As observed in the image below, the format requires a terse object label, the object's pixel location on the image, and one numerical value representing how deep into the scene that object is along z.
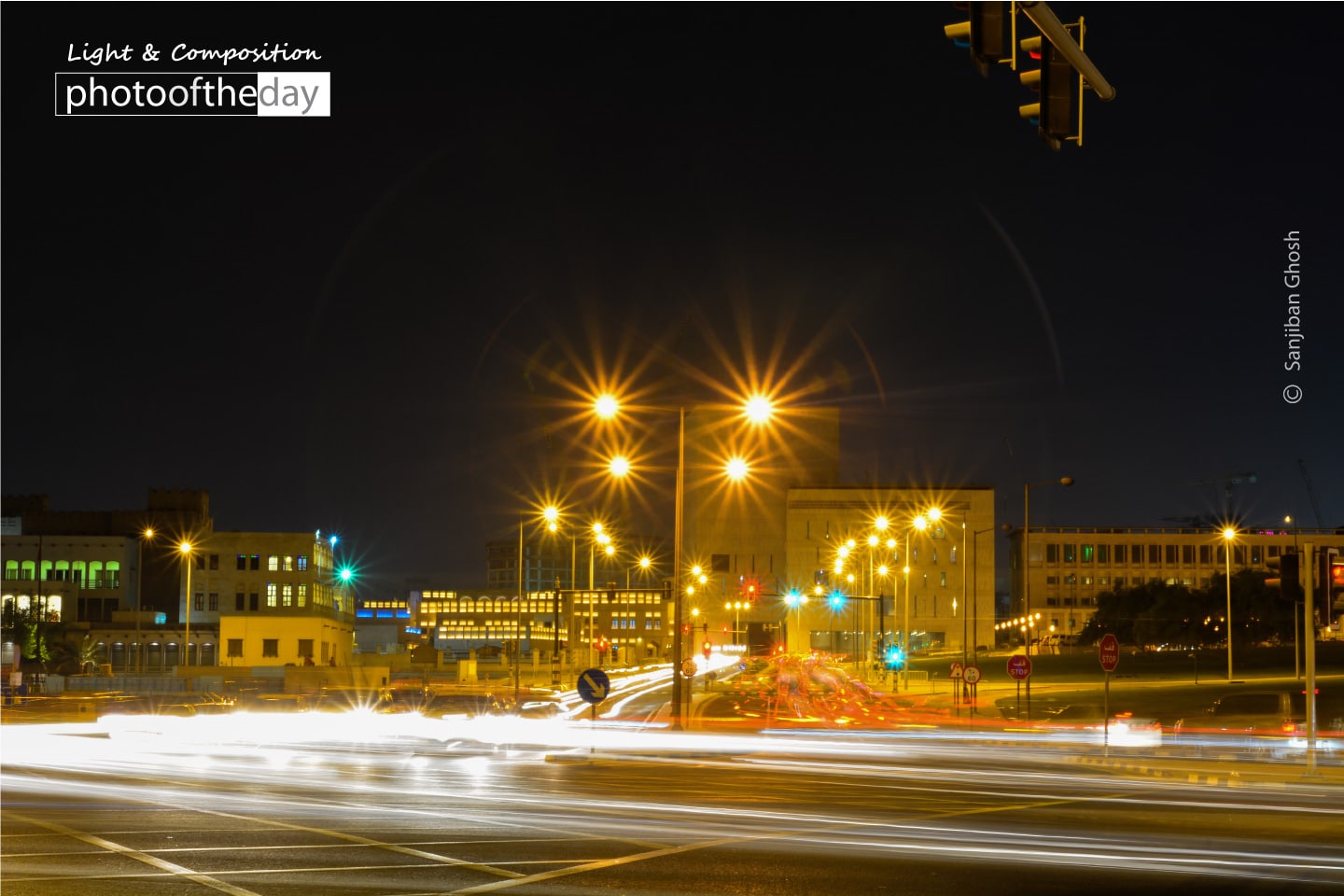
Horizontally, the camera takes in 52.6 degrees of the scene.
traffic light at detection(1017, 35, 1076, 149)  11.59
